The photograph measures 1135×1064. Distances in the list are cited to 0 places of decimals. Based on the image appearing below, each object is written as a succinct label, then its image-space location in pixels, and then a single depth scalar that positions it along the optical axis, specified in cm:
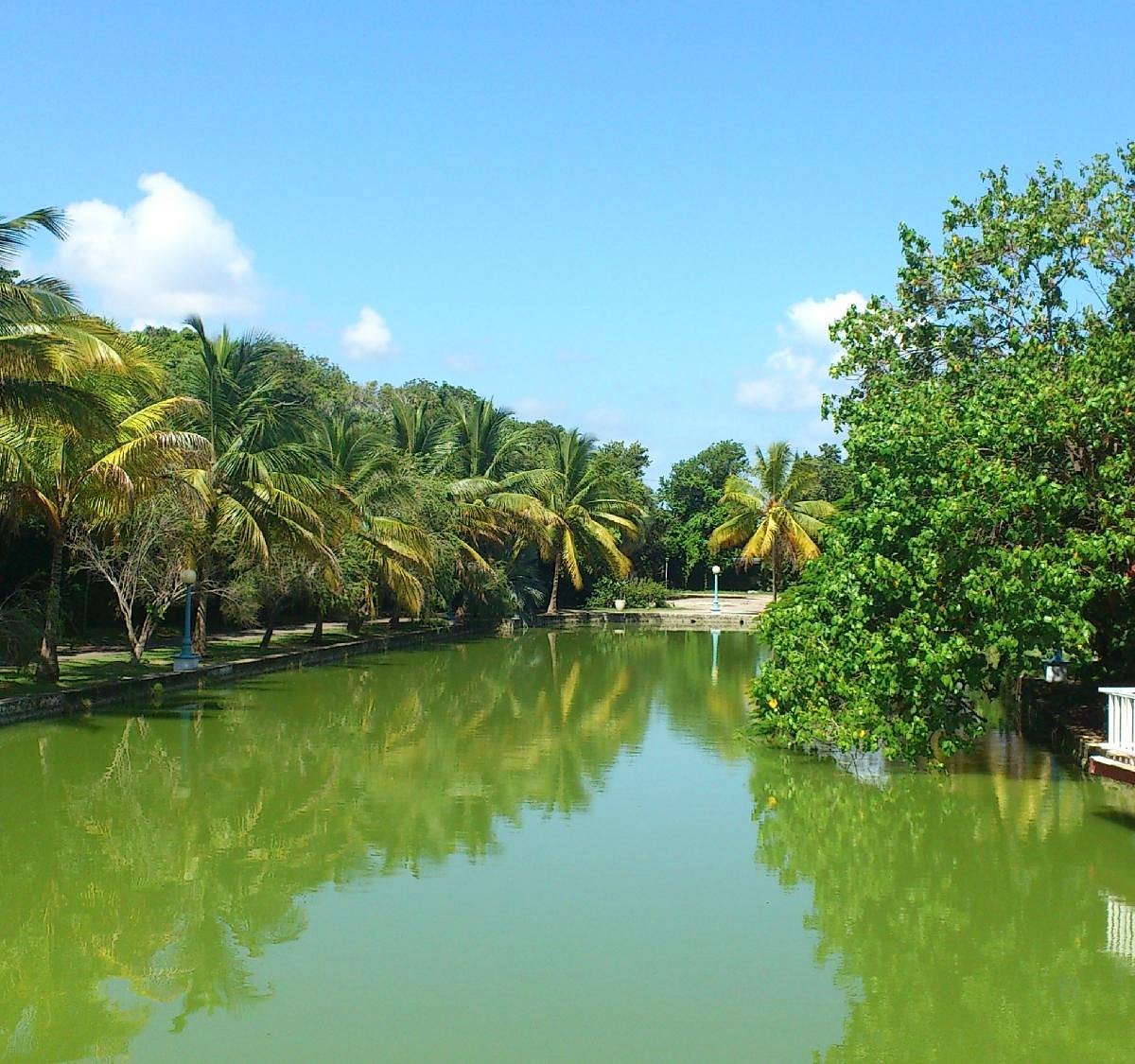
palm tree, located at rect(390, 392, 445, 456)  3791
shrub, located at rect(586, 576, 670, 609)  4728
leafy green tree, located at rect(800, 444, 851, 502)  5688
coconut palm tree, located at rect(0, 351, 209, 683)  1576
